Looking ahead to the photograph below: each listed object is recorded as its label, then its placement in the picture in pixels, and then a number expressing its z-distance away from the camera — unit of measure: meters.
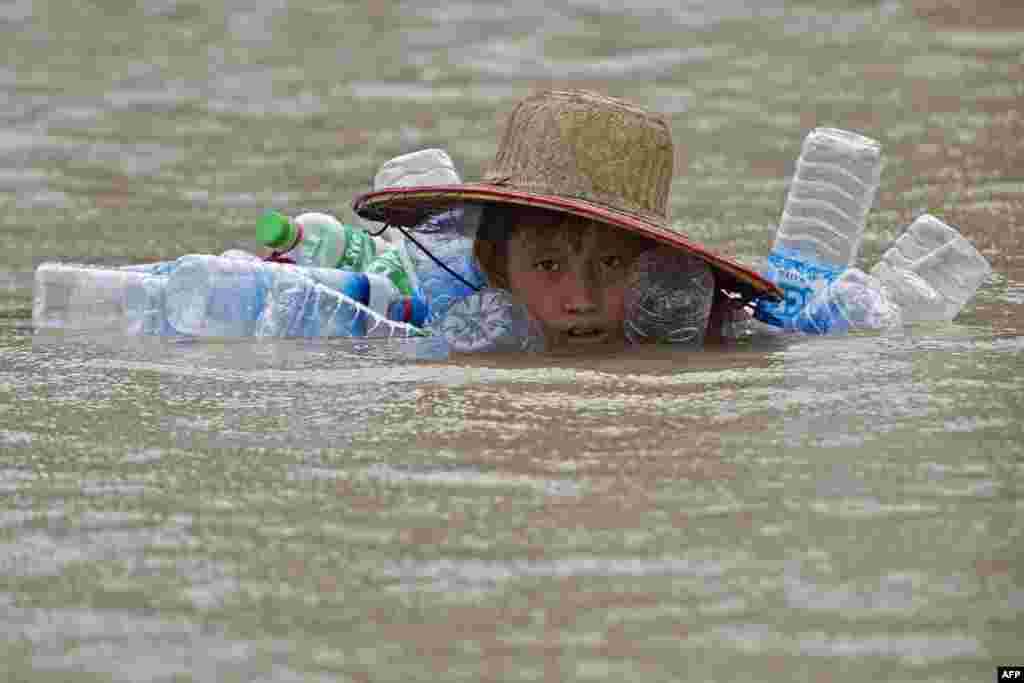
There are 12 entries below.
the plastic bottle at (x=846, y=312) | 10.56
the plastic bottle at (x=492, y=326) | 10.06
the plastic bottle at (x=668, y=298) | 9.98
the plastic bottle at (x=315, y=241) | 10.90
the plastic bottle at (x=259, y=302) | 10.66
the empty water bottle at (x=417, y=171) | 11.74
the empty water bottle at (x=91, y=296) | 11.05
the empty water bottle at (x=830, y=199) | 11.31
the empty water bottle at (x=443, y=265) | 10.52
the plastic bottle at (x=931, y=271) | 10.88
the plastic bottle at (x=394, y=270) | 11.14
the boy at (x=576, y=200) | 9.84
